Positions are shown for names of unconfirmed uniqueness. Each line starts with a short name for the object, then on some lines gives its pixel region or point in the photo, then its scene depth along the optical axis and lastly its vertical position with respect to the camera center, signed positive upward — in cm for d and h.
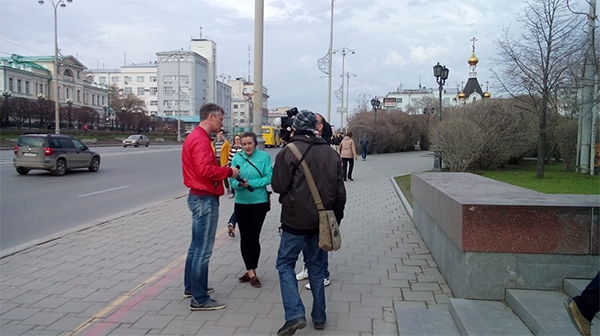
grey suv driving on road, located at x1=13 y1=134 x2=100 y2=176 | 1802 -98
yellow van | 5684 -29
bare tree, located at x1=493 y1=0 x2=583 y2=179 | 1792 +294
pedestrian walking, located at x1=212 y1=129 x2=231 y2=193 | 963 -36
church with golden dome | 6964 +789
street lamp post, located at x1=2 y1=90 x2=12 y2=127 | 4778 +194
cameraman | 401 -64
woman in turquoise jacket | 535 -77
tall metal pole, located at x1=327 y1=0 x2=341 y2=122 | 3639 +373
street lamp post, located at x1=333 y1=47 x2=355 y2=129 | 4052 +333
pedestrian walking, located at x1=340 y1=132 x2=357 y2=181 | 1686 -57
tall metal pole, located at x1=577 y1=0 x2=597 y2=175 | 1758 +54
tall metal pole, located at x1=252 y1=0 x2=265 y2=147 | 900 +149
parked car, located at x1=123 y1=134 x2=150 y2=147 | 5066 -117
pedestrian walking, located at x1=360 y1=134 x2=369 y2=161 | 3342 -92
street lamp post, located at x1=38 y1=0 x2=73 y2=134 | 4359 +791
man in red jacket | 446 -61
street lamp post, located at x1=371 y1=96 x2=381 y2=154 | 4073 +231
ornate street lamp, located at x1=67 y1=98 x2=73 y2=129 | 6081 +90
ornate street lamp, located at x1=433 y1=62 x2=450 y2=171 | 2269 +305
